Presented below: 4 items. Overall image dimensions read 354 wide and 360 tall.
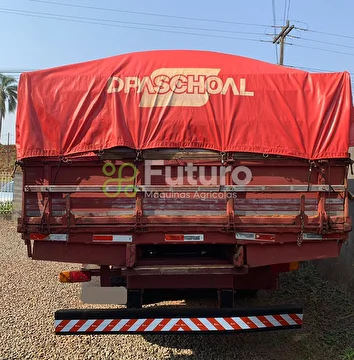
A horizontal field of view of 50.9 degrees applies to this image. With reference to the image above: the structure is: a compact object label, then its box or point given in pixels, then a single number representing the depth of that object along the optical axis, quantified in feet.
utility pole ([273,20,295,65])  67.15
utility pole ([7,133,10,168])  98.73
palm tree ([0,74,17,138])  106.32
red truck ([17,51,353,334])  10.82
